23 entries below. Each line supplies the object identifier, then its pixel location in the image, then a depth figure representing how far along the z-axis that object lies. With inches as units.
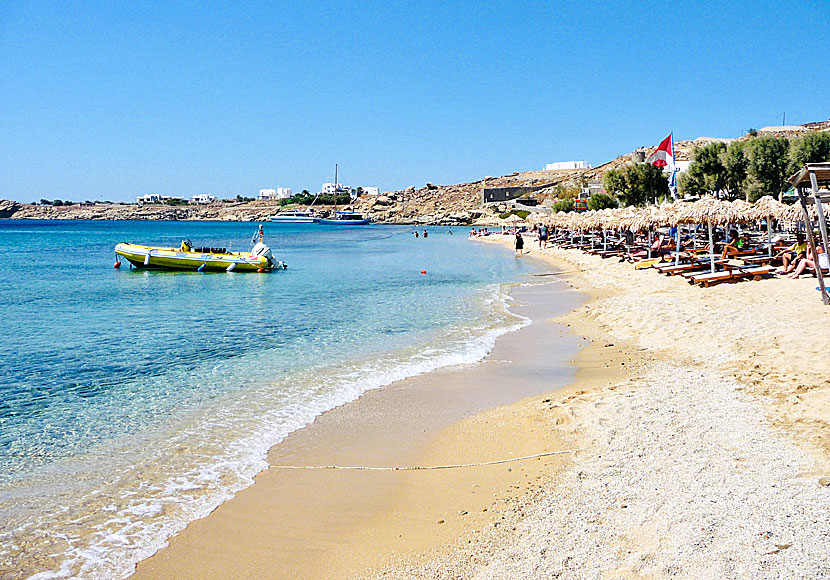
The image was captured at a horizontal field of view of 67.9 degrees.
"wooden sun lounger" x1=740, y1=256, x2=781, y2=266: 698.2
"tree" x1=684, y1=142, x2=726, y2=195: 1892.2
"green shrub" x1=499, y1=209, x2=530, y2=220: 4097.9
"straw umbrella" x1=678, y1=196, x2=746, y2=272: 726.5
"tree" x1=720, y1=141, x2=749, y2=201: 1830.7
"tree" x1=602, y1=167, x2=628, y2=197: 2420.0
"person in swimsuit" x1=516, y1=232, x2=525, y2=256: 1648.1
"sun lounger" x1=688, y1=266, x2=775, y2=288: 602.3
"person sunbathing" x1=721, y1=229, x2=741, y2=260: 750.5
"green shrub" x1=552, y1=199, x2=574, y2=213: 3036.4
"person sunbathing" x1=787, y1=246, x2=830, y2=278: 592.7
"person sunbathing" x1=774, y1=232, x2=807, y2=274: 628.1
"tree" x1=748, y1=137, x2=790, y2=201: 1768.0
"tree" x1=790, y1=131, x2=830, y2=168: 1727.4
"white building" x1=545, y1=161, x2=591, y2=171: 7411.4
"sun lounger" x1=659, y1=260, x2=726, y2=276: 692.7
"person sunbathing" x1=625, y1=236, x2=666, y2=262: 957.8
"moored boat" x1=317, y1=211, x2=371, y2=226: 5329.7
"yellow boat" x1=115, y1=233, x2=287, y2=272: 1110.4
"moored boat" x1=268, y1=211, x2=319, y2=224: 5940.0
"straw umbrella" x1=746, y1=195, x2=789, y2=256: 737.4
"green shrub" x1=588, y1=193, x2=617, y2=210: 2509.1
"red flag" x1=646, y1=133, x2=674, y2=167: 948.7
